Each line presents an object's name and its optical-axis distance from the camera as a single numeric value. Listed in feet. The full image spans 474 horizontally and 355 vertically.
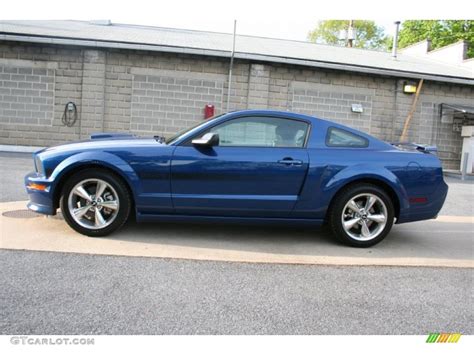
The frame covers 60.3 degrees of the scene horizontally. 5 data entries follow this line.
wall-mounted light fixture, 44.48
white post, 38.96
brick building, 39.60
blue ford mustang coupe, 13.79
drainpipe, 39.73
